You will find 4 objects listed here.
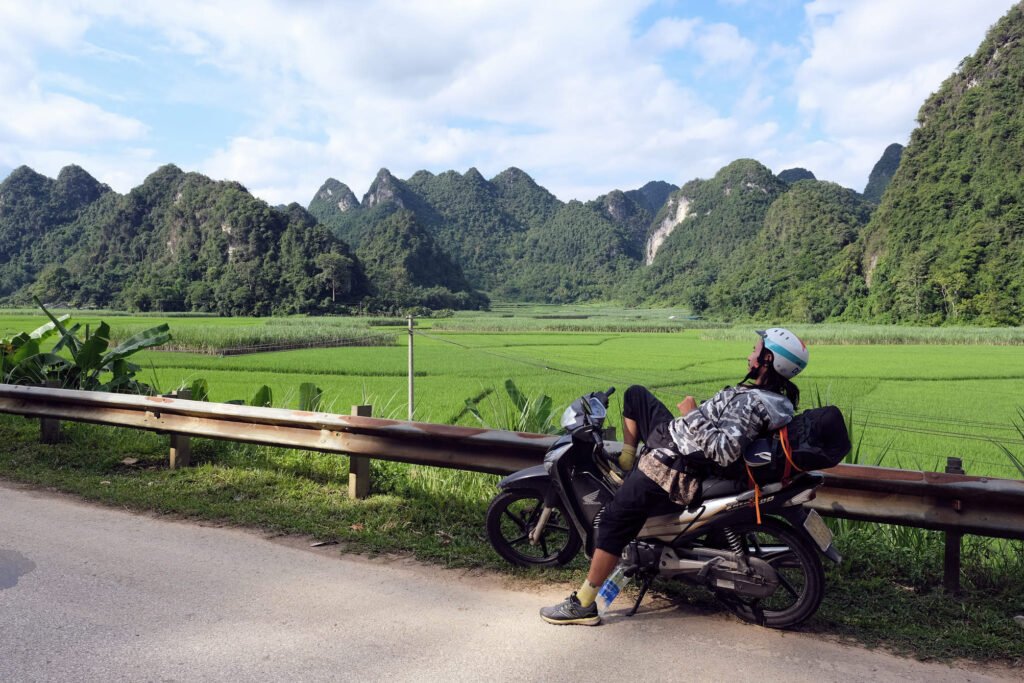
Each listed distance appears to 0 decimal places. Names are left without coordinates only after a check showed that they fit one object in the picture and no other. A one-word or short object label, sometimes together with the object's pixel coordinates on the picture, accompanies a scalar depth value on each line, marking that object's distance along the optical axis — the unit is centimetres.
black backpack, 248
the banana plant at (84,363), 690
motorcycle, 259
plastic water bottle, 264
